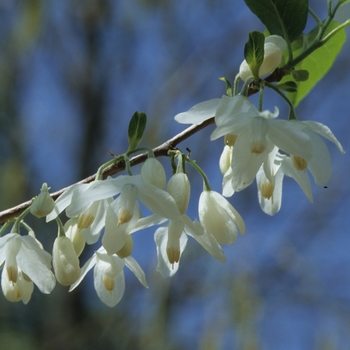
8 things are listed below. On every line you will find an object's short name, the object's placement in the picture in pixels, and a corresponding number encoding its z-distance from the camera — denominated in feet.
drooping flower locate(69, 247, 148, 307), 2.93
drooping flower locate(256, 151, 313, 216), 2.87
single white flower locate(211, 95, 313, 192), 2.76
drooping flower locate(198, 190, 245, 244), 2.83
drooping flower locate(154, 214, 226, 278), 2.82
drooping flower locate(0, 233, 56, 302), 2.86
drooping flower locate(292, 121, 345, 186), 2.81
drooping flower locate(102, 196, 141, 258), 2.78
